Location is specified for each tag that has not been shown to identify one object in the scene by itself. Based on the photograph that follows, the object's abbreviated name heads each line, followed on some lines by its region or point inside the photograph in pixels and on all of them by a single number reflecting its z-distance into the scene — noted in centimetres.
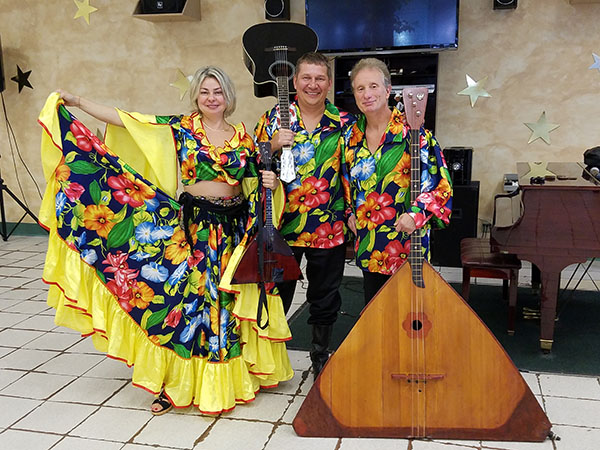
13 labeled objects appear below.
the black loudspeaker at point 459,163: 479
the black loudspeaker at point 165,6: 529
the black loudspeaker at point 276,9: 514
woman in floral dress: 253
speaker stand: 606
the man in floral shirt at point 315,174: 250
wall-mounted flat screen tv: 480
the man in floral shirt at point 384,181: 235
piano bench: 335
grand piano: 291
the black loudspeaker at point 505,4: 484
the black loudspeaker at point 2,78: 585
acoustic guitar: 265
